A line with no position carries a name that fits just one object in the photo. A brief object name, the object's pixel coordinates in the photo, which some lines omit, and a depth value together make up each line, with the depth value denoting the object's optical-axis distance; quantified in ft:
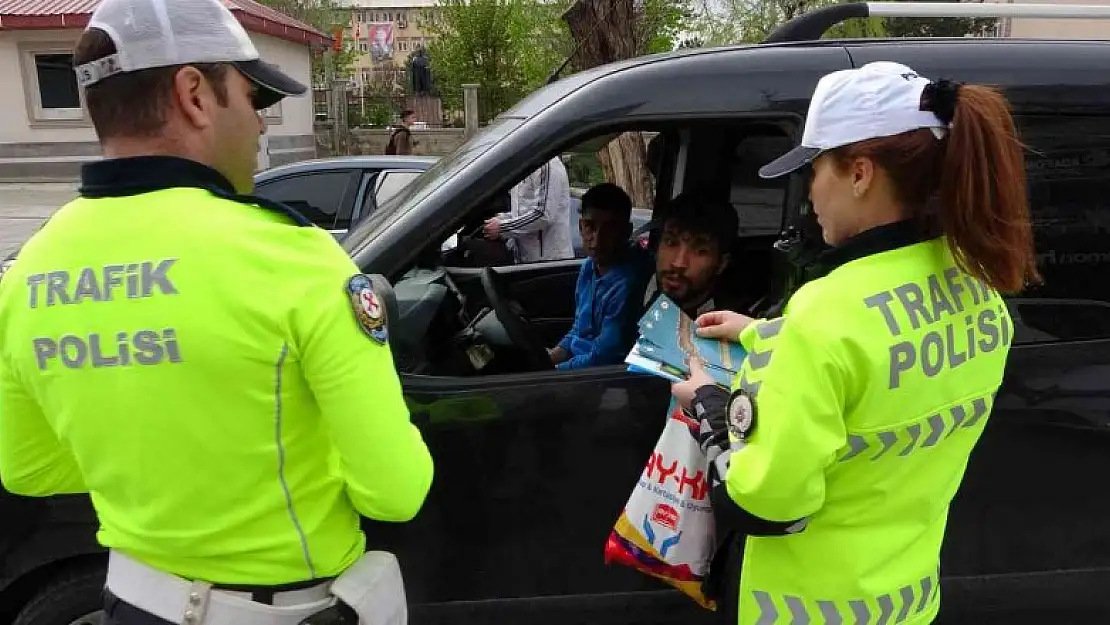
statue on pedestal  85.46
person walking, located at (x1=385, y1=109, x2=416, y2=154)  29.30
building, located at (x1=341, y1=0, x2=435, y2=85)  185.68
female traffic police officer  4.54
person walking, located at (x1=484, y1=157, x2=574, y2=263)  17.07
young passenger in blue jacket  9.16
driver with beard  8.66
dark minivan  7.17
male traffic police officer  3.95
